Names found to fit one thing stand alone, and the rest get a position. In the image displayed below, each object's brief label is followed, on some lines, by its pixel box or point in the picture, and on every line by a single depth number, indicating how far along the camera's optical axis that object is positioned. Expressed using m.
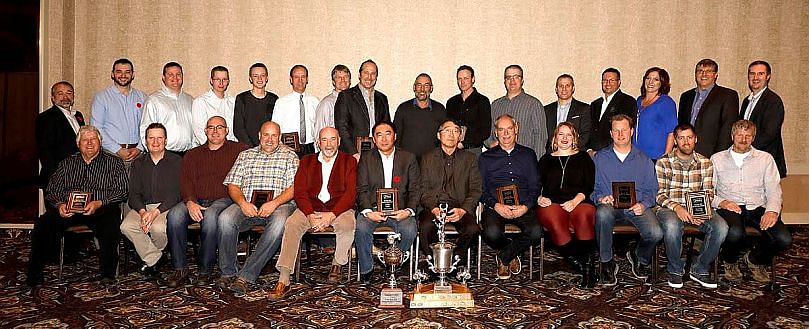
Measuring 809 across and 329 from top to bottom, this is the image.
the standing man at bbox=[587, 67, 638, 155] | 6.46
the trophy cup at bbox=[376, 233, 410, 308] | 4.75
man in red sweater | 5.47
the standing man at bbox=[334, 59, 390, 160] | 6.43
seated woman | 5.47
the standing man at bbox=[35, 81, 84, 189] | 6.42
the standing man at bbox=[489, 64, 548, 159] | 6.52
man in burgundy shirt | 5.54
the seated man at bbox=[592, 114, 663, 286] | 5.46
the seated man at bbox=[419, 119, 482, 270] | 5.75
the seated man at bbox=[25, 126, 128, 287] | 5.48
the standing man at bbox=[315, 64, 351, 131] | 6.64
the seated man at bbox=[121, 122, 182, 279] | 5.63
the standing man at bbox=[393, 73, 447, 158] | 6.47
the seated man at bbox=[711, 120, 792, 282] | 5.50
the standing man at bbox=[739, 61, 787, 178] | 6.13
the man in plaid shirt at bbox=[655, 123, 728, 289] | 5.41
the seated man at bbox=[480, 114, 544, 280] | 5.58
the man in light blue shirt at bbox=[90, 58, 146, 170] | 6.62
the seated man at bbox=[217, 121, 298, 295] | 5.37
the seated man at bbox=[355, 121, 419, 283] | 5.68
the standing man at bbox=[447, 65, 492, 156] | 6.50
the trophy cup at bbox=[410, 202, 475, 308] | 4.71
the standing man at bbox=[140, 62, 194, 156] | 6.46
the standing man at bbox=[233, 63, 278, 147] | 6.55
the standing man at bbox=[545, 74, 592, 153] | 6.47
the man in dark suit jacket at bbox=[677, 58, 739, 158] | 6.25
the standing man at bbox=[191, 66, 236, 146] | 6.61
